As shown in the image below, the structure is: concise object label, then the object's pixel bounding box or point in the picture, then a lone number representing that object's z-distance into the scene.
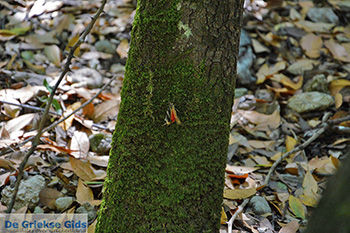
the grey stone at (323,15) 8.05
